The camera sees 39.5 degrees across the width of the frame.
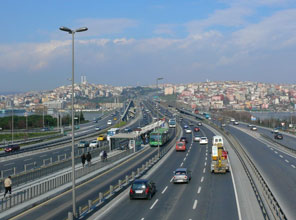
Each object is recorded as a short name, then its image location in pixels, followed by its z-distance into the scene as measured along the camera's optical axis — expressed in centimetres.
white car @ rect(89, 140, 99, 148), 5791
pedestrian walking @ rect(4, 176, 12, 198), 2227
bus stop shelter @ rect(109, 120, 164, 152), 5009
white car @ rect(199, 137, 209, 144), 5991
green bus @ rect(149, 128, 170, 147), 5609
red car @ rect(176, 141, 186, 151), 5153
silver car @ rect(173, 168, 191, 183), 2744
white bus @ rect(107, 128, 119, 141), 6626
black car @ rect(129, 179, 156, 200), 2205
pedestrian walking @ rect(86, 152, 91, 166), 3506
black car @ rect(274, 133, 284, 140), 7122
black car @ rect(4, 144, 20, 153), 5145
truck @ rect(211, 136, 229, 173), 3212
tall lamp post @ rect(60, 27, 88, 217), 1762
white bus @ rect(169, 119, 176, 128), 9249
